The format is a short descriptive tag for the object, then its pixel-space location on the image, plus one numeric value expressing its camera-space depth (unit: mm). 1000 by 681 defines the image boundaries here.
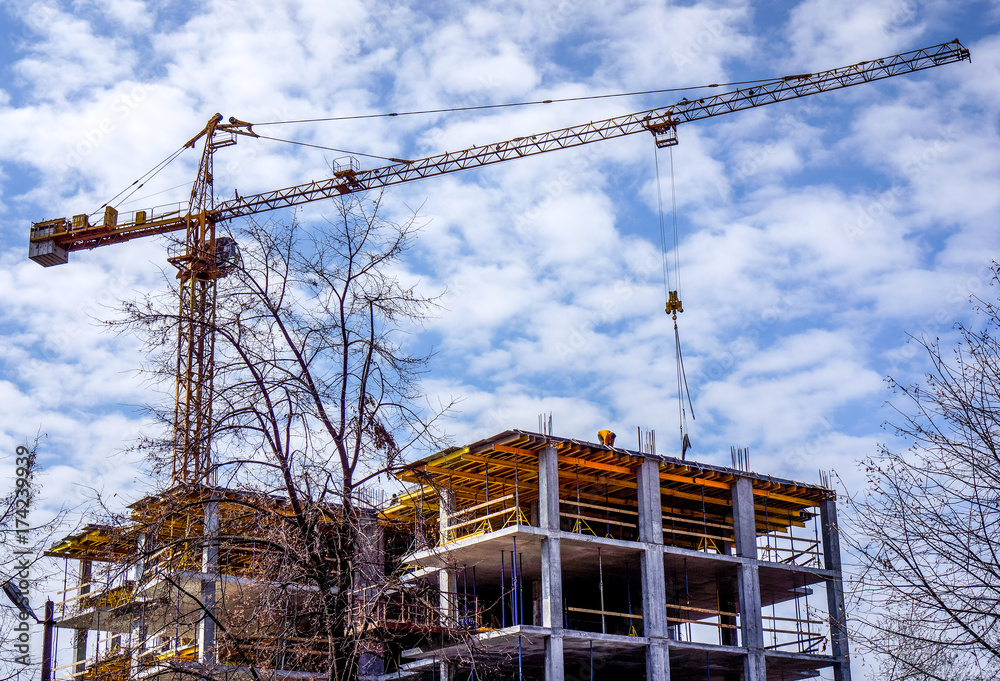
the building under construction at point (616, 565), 31109
